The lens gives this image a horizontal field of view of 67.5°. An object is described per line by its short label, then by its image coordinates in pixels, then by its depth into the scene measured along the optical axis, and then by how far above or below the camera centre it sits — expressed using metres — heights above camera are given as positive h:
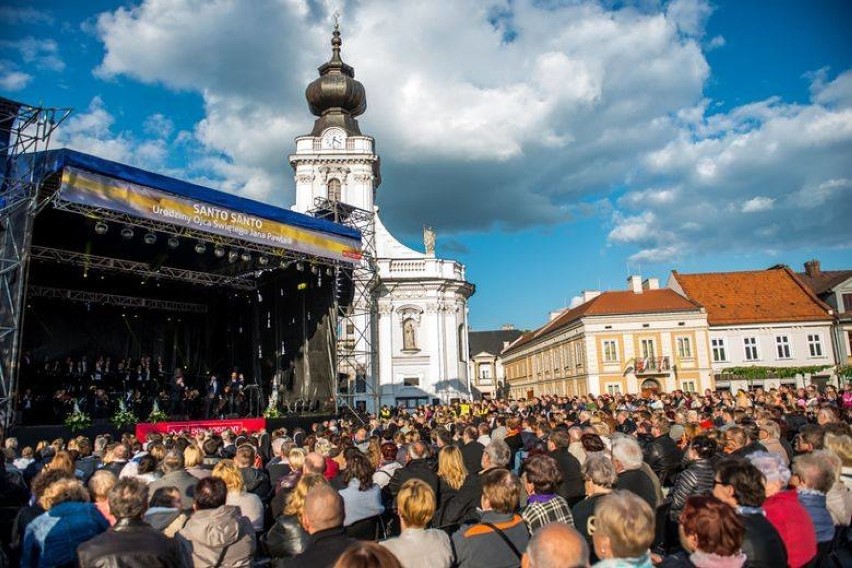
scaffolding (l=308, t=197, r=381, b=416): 23.28 +4.60
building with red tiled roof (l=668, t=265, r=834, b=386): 41.91 +4.13
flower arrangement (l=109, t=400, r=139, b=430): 17.00 -0.33
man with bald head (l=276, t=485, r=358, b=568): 3.46 -0.71
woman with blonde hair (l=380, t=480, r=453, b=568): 3.78 -0.82
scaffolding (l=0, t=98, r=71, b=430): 14.09 +4.35
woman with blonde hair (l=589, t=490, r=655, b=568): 3.01 -0.65
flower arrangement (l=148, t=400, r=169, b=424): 18.65 -0.29
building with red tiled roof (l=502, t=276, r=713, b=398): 42.11 +3.18
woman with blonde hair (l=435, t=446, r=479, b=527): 5.57 -0.83
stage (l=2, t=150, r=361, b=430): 16.00 +3.81
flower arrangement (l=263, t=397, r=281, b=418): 20.76 -0.31
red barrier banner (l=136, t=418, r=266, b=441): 16.50 -0.59
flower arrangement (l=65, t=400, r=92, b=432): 15.82 -0.32
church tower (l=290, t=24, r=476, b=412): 40.19 +7.24
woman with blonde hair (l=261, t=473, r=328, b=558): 4.62 -0.93
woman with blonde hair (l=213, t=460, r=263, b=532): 5.25 -0.76
